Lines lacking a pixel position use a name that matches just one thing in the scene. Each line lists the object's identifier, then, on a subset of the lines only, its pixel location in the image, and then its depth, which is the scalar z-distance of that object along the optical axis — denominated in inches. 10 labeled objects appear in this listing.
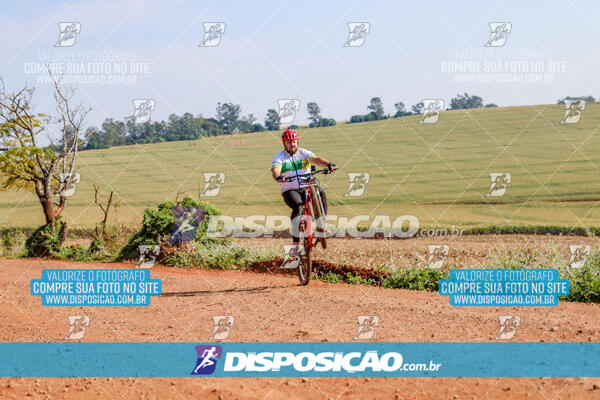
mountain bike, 412.2
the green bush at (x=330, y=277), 480.7
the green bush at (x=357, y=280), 469.7
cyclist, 413.7
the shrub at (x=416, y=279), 450.0
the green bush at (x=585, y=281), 398.6
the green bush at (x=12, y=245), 738.8
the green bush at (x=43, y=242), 693.3
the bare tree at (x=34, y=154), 706.2
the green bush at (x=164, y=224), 598.2
